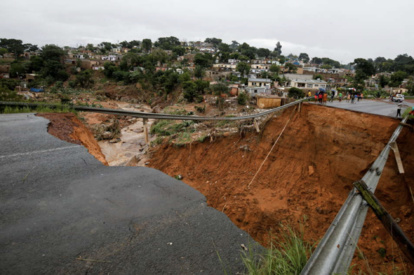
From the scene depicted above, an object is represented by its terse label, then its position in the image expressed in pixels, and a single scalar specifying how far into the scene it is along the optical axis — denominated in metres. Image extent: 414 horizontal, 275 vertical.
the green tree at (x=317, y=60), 158.75
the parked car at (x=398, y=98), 18.42
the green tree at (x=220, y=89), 37.16
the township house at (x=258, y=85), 39.50
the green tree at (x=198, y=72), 50.31
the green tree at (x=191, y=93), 37.40
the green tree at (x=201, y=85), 39.04
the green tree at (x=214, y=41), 197.31
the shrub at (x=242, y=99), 33.56
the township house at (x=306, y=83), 48.28
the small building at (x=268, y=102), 30.68
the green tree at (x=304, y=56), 194.38
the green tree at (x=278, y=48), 168.38
